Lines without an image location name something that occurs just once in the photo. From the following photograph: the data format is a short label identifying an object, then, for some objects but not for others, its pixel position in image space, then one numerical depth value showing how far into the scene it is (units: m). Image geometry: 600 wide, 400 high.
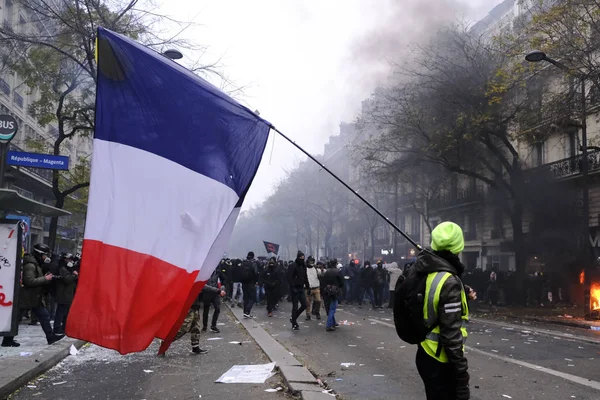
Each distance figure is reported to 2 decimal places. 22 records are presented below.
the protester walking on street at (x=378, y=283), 20.56
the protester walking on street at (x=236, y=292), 20.48
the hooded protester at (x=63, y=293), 10.52
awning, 7.33
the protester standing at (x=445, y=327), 3.35
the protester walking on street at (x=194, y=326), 9.30
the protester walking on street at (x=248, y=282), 15.23
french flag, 4.06
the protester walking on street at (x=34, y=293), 9.05
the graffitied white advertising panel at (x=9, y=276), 7.32
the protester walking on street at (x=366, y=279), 21.33
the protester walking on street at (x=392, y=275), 18.81
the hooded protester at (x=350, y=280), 22.93
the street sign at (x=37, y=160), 10.47
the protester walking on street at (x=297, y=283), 13.55
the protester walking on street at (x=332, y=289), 12.91
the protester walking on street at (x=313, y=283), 14.73
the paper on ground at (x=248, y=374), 7.08
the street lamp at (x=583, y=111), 15.74
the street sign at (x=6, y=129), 9.28
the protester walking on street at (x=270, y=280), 17.16
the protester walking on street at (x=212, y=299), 10.91
